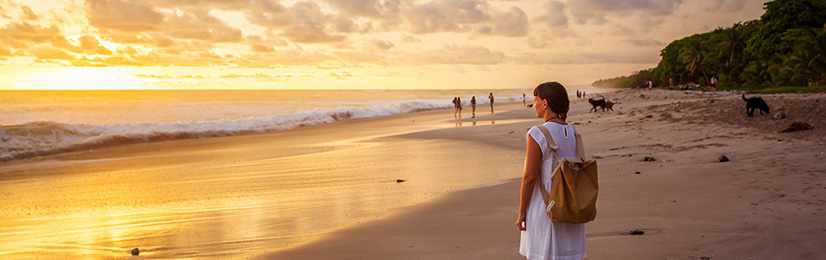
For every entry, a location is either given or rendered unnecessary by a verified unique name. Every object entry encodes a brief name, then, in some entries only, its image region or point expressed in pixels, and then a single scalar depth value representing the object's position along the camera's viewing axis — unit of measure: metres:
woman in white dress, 3.02
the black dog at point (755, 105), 13.34
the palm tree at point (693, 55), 70.19
